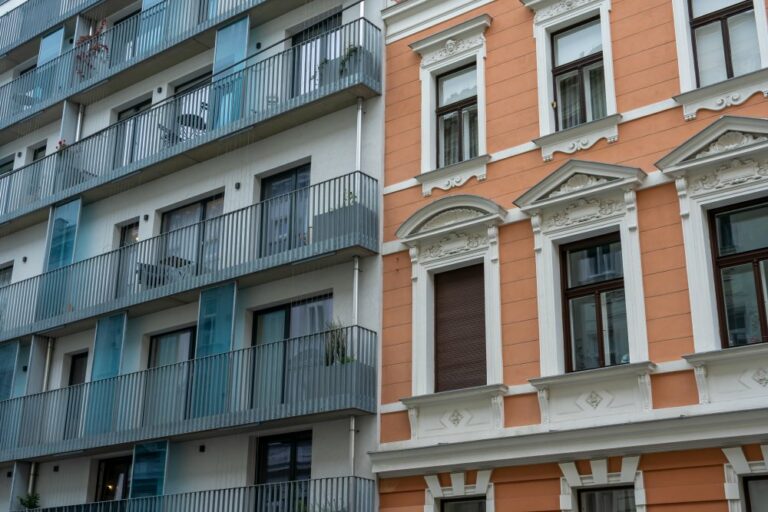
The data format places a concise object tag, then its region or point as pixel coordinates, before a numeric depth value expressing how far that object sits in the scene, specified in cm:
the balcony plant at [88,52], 2595
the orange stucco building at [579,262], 1346
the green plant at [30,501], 2188
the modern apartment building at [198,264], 1792
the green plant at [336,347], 1700
